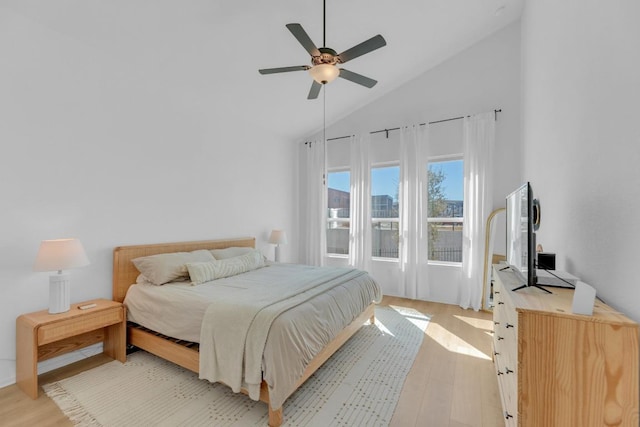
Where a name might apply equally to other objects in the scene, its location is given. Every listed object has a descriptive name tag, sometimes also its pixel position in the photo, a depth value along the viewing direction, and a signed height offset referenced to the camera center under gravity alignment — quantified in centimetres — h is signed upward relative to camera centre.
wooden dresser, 107 -60
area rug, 187 -136
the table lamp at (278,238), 476 -42
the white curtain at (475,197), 398 +26
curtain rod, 398 +144
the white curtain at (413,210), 440 +7
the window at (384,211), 482 +6
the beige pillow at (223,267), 287 -61
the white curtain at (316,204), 534 +19
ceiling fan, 209 +125
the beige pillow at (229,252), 358 -51
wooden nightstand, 207 -97
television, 154 -13
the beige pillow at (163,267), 279 -55
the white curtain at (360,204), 487 +18
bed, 182 -86
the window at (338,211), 534 +6
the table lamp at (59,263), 215 -40
